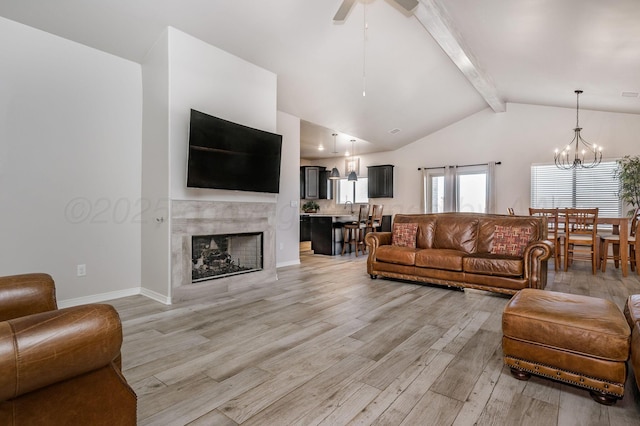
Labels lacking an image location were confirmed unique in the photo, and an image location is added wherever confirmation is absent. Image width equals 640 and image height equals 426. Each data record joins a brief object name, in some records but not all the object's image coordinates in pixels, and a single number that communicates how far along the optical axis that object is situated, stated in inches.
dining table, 195.2
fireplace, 143.6
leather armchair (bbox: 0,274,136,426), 35.4
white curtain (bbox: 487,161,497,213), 299.6
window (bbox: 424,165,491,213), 310.6
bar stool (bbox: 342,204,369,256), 292.8
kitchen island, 286.8
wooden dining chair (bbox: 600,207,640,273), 205.8
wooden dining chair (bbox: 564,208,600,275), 203.9
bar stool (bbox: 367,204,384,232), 302.5
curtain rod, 298.8
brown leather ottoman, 67.1
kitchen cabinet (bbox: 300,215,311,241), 344.2
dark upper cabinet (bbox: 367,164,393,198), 359.6
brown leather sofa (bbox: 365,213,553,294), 148.1
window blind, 255.0
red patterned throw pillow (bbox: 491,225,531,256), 159.9
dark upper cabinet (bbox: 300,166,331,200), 404.8
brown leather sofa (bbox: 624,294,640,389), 62.7
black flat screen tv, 142.1
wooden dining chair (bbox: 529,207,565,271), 214.7
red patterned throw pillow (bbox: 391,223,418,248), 194.9
